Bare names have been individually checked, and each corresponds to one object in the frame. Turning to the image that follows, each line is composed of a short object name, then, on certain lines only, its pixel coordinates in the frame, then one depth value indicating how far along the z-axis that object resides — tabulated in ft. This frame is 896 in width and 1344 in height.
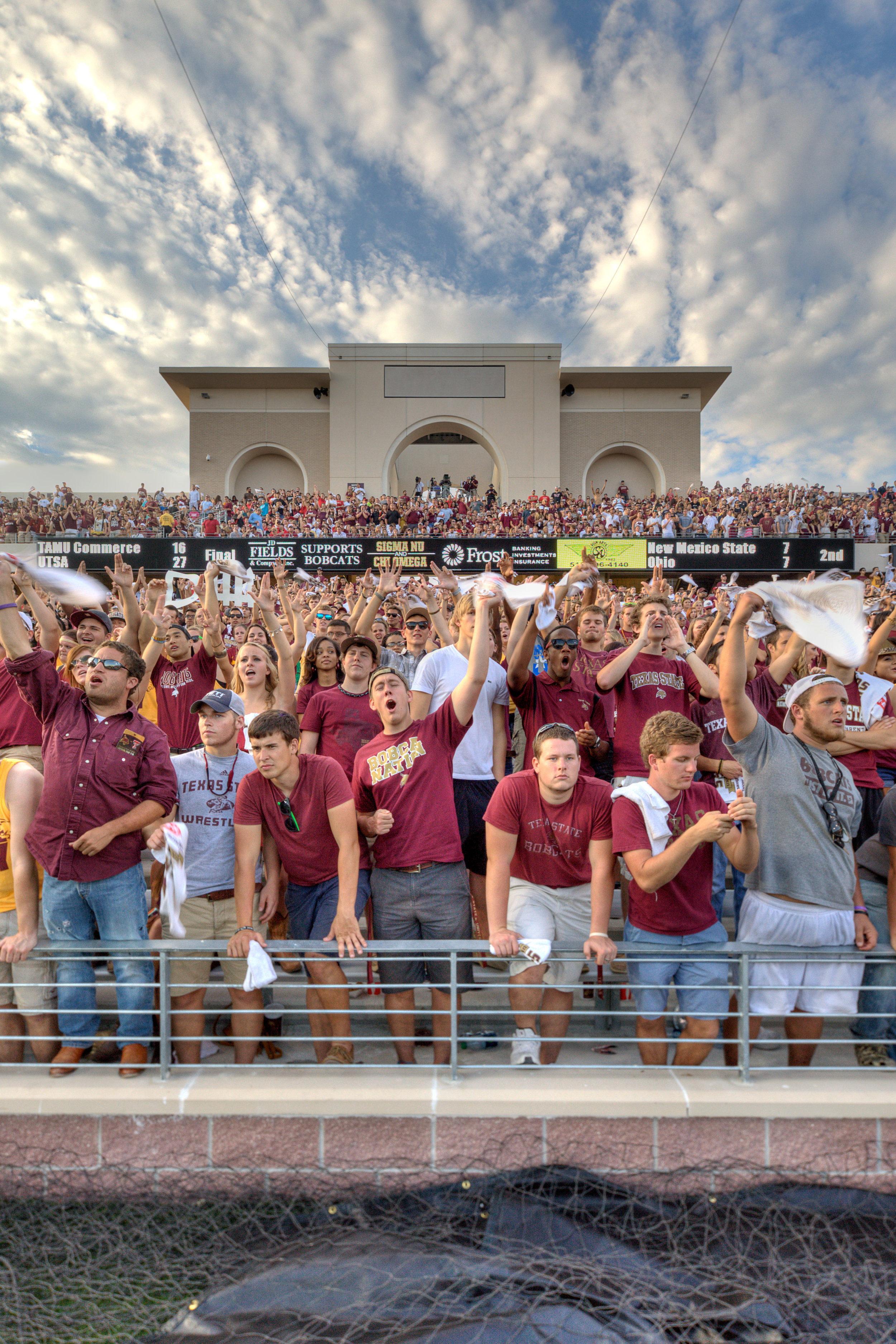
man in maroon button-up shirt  10.75
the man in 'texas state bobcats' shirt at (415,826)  11.41
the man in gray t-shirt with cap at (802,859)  10.67
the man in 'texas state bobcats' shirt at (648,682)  14.37
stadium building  98.63
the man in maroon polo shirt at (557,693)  14.10
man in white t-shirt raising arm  13.56
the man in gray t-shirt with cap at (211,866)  11.51
